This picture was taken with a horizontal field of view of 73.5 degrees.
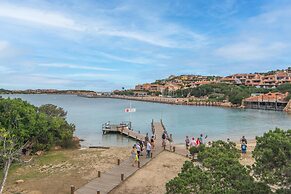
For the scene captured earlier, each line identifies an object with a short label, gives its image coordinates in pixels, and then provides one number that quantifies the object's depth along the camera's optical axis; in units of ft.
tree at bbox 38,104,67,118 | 75.22
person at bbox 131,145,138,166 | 42.74
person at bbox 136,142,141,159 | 44.02
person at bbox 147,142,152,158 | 45.18
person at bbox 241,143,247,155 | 50.12
